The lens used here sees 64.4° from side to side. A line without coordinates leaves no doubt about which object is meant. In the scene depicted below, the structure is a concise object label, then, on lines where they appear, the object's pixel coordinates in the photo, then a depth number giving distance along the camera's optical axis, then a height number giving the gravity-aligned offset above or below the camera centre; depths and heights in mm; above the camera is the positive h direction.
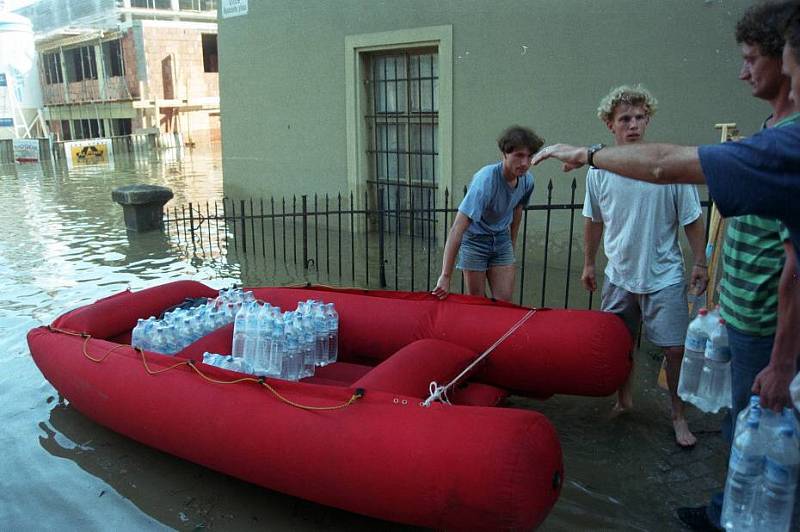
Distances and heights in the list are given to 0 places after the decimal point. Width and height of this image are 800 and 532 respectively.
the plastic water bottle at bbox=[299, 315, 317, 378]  3988 -1441
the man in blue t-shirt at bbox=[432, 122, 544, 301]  4031 -743
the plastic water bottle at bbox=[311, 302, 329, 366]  4133 -1429
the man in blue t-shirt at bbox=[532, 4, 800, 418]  1730 -166
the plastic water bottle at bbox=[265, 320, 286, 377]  3850 -1434
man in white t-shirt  3400 -684
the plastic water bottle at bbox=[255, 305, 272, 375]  3854 -1406
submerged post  9773 -1442
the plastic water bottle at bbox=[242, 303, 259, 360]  3891 -1358
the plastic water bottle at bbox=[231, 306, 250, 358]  3986 -1373
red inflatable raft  2547 -1417
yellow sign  21597 -1514
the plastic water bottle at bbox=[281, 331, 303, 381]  3891 -1499
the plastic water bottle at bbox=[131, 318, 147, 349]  4230 -1470
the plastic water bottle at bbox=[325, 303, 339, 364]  4199 -1439
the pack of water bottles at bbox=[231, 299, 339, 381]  3857 -1395
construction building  27094 +1920
